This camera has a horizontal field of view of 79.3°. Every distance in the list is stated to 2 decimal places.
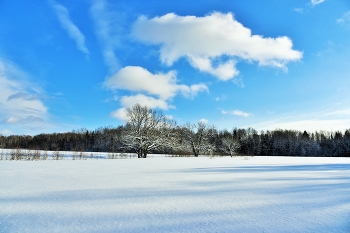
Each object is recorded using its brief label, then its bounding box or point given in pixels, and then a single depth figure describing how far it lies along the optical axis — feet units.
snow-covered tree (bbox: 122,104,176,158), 88.58
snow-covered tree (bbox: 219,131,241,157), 139.03
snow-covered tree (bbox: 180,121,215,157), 124.47
